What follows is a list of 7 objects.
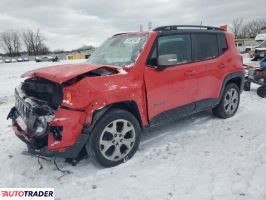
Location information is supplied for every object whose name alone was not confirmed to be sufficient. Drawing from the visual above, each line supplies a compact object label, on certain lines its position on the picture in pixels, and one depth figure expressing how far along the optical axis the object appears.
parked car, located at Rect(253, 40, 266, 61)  14.18
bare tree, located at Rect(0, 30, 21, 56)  95.31
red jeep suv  3.58
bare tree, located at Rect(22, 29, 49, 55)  96.31
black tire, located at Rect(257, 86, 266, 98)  7.73
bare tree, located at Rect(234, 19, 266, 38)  82.50
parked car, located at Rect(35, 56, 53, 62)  46.16
